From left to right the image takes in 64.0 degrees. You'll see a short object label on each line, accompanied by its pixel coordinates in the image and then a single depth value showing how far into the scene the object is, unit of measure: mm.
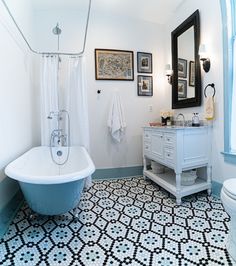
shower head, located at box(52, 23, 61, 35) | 2545
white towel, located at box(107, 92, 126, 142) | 2988
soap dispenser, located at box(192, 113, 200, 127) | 2408
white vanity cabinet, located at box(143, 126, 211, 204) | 2148
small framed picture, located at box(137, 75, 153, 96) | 3225
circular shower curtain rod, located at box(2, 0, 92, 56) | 1778
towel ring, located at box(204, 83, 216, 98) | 2256
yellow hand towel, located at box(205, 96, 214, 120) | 2232
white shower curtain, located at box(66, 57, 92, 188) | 2643
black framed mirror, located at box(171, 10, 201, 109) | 2471
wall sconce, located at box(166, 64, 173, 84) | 3062
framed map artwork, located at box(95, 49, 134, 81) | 3037
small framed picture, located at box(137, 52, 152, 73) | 3195
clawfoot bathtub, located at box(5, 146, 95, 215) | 1406
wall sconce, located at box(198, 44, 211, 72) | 2271
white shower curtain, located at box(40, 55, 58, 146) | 2645
